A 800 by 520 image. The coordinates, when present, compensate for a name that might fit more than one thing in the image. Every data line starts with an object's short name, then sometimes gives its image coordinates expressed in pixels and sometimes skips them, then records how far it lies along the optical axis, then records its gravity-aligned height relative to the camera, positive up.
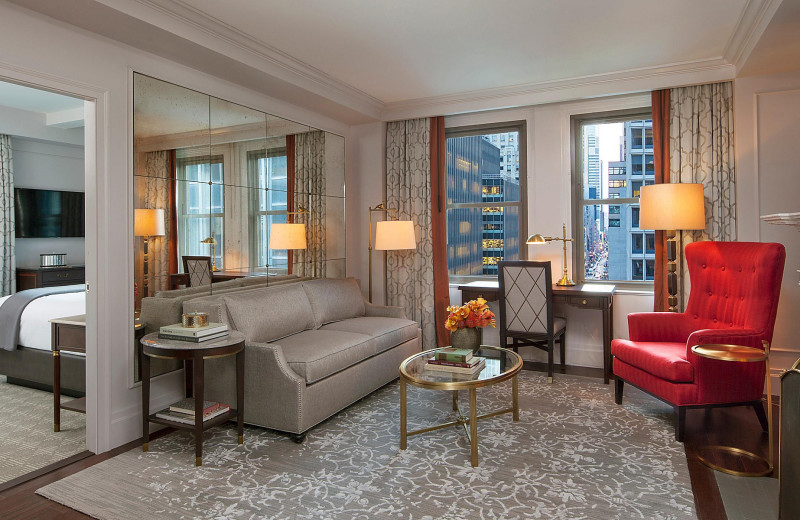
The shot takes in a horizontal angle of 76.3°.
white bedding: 4.03 -0.44
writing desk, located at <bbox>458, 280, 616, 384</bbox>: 4.30 -0.39
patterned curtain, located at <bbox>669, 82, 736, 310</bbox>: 4.23 +0.86
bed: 3.98 -0.72
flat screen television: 6.29 +0.61
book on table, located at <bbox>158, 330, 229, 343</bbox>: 2.92 -0.46
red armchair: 3.05 -0.52
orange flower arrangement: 3.27 -0.39
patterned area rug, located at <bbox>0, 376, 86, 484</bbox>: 2.86 -1.11
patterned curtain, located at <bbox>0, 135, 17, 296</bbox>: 6.05 +0.43
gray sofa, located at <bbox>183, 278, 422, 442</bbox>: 3.16 -0.66
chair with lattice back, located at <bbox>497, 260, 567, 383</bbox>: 4.31 -0.43
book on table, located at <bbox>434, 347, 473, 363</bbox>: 3.03 -0.60
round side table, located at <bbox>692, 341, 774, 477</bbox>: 2.62 -0.54
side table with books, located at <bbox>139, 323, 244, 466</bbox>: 2.80 -0.69
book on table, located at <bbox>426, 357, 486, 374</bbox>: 3.00 -0.66
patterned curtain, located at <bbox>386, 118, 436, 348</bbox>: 5.43 +0.52
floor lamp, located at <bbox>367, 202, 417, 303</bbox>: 5.02 +0.21
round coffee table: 2.78 -0.70
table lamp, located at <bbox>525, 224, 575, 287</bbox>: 4.66 +0.13
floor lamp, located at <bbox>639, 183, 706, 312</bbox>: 3.96 +0.36
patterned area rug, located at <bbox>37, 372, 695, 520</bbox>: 2.33 -1.14
